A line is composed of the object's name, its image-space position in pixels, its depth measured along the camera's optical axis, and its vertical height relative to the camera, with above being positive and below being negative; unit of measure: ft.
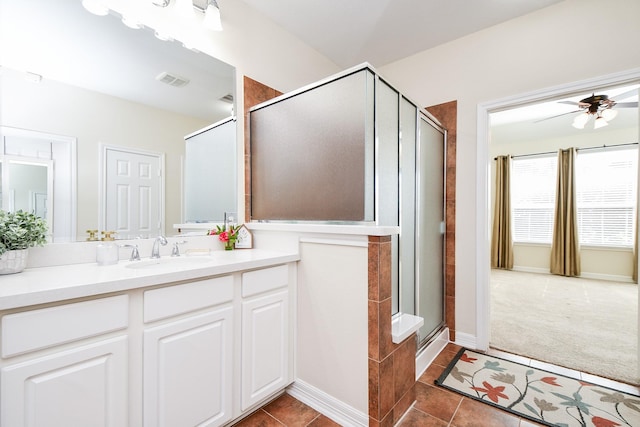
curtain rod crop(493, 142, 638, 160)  14.89 +3.75
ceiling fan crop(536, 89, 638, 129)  9.43 +3.86
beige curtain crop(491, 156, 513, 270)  18.30 -0.41
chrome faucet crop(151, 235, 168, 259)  5.18 -0.61
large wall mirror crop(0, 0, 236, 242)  4.15 +2.08
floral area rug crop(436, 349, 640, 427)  5.01 -3.68
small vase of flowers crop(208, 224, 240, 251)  6.37 -0.49
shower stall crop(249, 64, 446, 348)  4.91 +0.98
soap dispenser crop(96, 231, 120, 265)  4.50 -0.66
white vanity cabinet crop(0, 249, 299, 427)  2.88 -1.70
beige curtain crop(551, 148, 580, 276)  16.07 -0.52
